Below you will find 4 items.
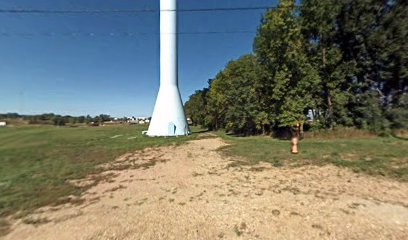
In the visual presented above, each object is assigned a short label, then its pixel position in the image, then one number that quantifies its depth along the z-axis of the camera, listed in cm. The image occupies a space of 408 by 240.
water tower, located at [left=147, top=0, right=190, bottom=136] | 2386
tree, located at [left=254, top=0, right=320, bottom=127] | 1916
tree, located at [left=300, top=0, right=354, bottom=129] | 1908
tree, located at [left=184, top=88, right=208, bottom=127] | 5062
